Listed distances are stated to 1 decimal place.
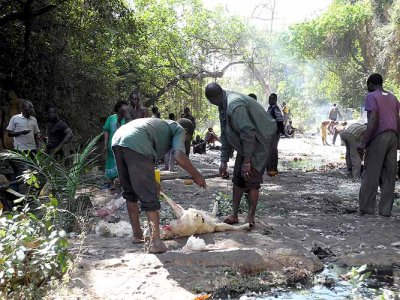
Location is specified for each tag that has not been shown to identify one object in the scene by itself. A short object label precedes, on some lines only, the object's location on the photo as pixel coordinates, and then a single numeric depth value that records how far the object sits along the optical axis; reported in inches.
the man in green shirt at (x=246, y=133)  210.8
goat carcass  203.5
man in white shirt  304.2
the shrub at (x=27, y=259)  130.6
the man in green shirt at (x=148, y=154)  185.9
